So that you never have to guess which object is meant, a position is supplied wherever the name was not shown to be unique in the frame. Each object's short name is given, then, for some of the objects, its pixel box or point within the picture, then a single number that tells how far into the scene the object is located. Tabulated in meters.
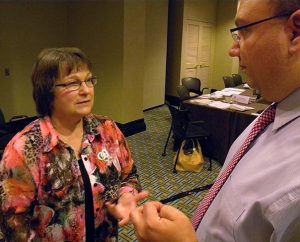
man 0.60
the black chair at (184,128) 3.51
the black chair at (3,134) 3.11
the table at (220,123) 3.60
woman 1.22
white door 7.30
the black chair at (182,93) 4.64
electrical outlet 4.63
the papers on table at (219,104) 3.83
